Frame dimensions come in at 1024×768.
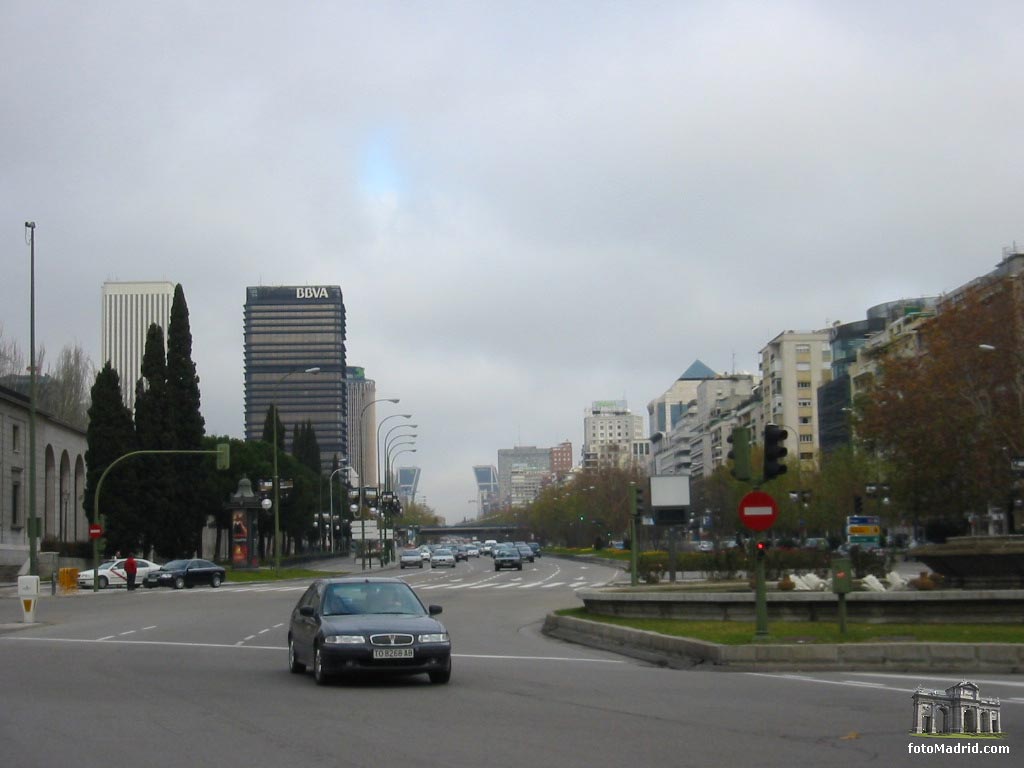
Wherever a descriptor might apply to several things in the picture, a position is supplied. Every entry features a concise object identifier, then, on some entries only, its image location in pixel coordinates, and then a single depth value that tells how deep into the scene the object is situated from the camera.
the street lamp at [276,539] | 63.77
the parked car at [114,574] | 60.44
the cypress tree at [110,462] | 73.75
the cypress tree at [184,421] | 74.94
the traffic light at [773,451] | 17.45
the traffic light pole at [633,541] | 33.19
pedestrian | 55.16
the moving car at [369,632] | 14.55
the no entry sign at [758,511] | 17.64
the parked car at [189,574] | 57.62
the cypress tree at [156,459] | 73.88
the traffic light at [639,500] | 33.37
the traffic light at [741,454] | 18.36
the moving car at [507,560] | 76.00
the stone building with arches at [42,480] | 72.38
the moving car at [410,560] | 95.25
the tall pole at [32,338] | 45.12
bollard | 31.52
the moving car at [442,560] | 87.06
